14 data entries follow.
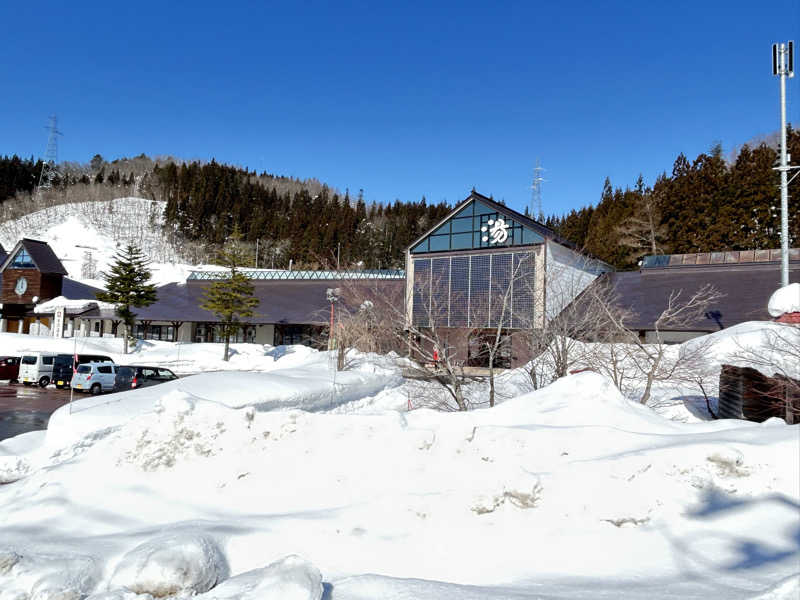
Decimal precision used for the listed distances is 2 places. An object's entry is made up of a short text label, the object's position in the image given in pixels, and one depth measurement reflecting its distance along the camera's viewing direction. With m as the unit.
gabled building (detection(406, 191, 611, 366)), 27.92
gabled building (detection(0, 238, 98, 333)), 40.28
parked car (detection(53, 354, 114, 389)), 22.81
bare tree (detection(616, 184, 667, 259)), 48.50
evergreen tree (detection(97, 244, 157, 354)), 33.16
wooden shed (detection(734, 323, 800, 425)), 8.08
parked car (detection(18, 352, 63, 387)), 23.19
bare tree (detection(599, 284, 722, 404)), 11.66
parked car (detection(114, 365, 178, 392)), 21.14
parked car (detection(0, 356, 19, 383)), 24.34
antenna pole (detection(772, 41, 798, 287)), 17.30
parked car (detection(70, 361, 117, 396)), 20.92
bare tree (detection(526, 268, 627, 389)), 12.88
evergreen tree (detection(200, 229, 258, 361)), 32.59
